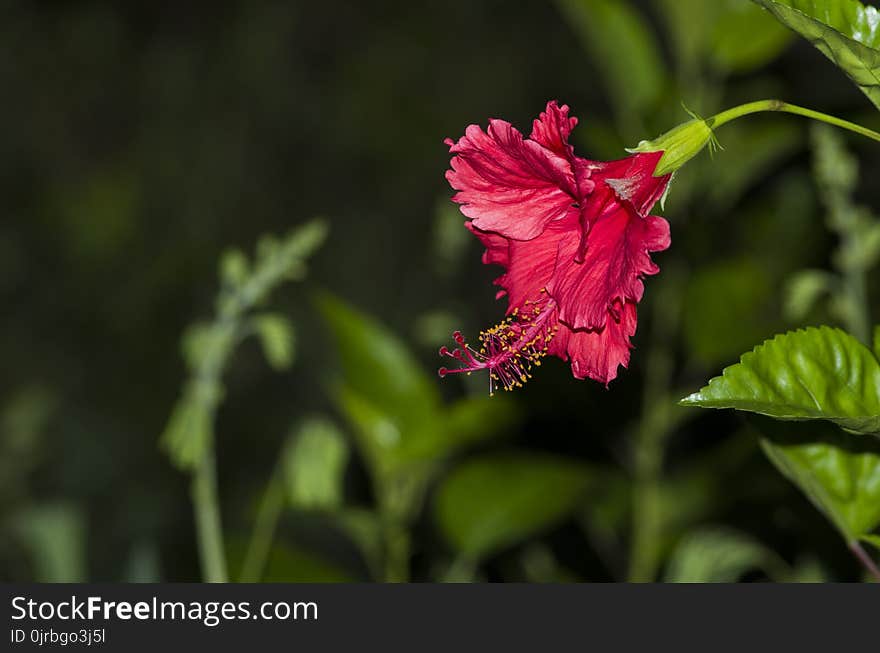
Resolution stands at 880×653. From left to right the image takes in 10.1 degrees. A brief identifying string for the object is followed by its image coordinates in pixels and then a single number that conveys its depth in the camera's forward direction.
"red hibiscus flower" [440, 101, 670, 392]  1.62
